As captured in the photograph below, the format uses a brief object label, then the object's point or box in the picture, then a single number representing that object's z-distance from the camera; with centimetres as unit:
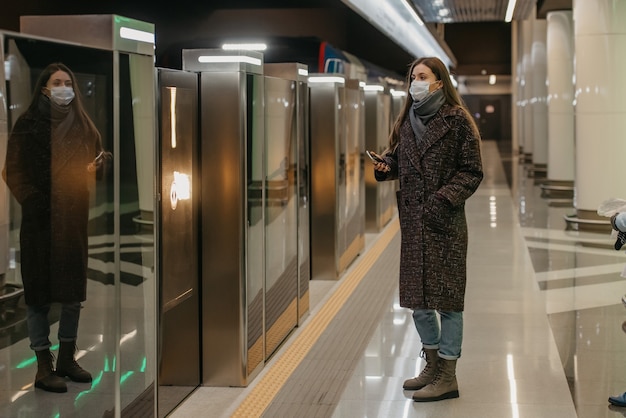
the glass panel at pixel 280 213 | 572
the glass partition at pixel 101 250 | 289
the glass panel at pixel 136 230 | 357
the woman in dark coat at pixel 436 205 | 464
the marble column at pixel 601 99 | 1173
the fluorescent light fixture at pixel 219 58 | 486
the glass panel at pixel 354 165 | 940
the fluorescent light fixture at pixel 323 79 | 836
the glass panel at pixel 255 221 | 517
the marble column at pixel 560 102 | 1777
